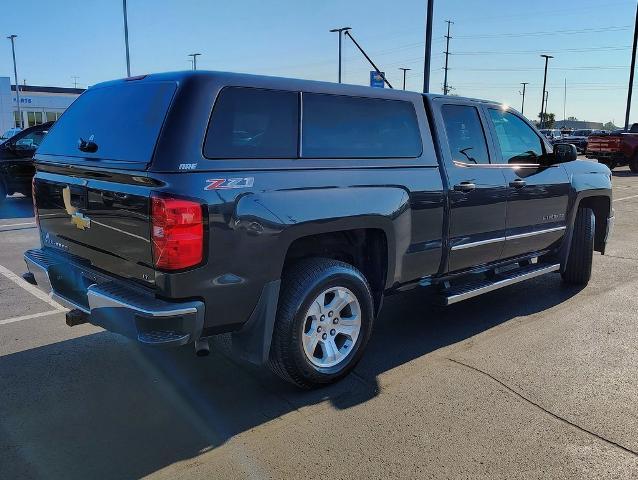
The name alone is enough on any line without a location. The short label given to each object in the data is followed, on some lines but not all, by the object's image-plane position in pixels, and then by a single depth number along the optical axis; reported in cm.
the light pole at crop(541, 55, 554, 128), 6650
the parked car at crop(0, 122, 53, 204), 1191
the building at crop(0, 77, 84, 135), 5822
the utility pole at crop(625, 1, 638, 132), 3325
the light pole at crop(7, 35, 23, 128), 5471
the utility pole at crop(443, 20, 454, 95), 7139
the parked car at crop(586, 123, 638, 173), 2350
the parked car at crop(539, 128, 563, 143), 4951
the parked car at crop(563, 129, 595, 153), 4106
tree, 9558
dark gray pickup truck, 306
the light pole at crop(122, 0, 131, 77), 3157
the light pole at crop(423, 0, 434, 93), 1753
